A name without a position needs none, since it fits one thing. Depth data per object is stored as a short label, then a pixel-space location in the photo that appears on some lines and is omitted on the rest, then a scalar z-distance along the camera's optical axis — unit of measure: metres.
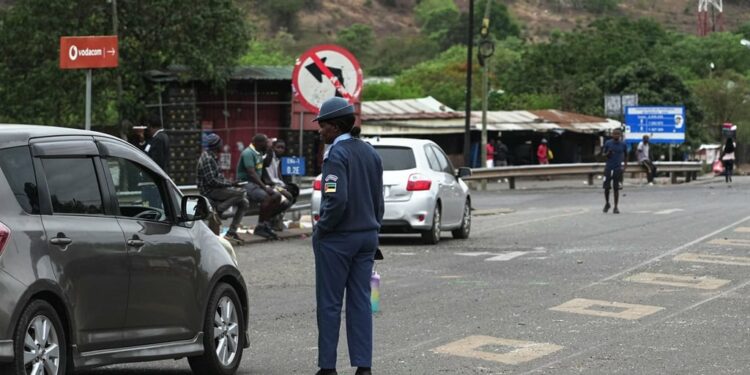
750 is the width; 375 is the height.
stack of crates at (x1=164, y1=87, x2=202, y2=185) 47.50
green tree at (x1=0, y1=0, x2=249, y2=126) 48.88
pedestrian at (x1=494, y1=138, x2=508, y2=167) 57.44
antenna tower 151.79
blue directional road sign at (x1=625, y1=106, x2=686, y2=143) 57.16
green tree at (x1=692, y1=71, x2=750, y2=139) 87.81
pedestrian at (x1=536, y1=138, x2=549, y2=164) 57.72
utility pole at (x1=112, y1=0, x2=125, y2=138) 43.62
